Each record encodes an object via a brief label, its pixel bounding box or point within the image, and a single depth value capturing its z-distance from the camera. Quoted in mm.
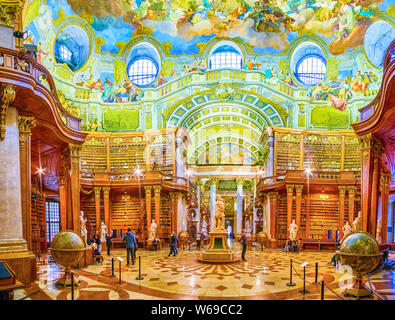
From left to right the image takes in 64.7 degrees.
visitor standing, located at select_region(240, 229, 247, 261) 13047
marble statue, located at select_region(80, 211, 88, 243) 13378
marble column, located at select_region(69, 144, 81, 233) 11219
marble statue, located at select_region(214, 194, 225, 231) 13425
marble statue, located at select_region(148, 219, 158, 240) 18284
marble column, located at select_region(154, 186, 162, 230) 19458
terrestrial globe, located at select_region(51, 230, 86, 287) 7500
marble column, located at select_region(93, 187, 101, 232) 19927
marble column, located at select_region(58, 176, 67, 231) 11578
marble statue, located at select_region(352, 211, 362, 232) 13905
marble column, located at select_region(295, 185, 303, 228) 18948
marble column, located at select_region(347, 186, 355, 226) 19031
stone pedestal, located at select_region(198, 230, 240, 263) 12453
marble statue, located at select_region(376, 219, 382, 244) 14631
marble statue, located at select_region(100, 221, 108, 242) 17612
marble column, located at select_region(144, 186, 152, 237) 19497
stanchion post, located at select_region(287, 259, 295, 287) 8109
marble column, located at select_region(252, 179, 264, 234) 27875
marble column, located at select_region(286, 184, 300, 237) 19156
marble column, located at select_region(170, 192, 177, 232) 20859
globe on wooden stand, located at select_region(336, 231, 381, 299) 6246
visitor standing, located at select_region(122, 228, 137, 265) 11570
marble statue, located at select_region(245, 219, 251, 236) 33581
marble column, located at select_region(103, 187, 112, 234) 20031
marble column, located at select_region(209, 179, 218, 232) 29906
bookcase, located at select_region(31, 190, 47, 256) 14727
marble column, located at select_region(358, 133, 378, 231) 10435
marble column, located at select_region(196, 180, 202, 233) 30075
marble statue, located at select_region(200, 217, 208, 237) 28367
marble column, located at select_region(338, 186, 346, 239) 18941
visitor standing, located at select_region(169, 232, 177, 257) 15244
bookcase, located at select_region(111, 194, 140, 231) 21078
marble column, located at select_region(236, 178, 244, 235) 28250
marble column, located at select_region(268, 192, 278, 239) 20594
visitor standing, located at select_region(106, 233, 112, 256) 15031
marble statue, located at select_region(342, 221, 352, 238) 16033
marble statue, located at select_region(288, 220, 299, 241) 17281
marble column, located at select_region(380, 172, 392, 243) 13334
